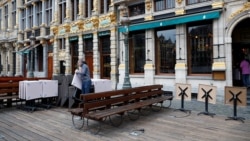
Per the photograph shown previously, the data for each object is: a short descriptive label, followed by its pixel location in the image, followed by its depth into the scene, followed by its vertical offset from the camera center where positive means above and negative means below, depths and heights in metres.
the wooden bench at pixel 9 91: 9.91 -0.90
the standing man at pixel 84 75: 9.02 -0.21
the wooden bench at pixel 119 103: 6.54 -1.11
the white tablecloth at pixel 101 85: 10.20 -0.66
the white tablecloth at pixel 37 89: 9.45 -0.78
